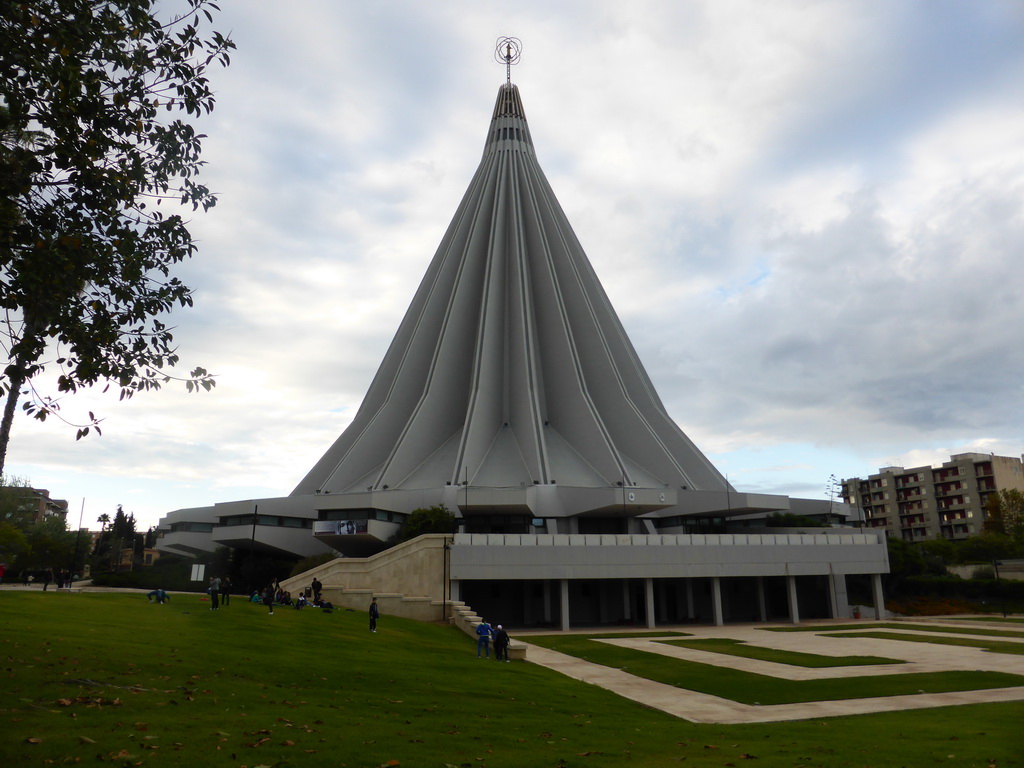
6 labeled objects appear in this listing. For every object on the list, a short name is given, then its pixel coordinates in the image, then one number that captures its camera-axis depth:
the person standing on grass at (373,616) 23.15
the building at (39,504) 73.06
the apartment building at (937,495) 89.38
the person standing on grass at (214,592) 21.16
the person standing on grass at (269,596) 22.89
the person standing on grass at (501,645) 20.56
